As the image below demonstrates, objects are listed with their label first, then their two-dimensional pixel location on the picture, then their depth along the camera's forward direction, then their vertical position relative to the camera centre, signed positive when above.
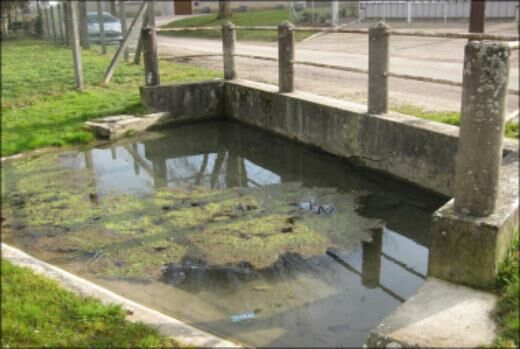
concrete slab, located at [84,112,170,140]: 8.20 -1.42
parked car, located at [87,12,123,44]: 19.17 -0.24
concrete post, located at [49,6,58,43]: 18.53 -0.21
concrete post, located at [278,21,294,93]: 7.72 -0.50
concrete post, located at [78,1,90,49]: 17.86 -0.14
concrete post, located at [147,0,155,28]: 12.78 +0.16
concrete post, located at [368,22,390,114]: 5.97 -0.53
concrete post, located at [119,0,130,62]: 14.01 +0.08
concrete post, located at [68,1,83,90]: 10.41 -0.33
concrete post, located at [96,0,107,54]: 15.57 -0.17
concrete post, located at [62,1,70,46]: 18.52 -0.11
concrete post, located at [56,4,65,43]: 18.80 +0.00
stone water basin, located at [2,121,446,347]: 3.80 -1.72
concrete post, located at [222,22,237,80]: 9.35 -0.44
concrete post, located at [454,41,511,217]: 3.32 -0.63
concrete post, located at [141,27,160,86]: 9.37 -0.61
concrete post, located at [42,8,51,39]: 17.29 -0.04
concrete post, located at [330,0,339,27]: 21.05 +0.12
